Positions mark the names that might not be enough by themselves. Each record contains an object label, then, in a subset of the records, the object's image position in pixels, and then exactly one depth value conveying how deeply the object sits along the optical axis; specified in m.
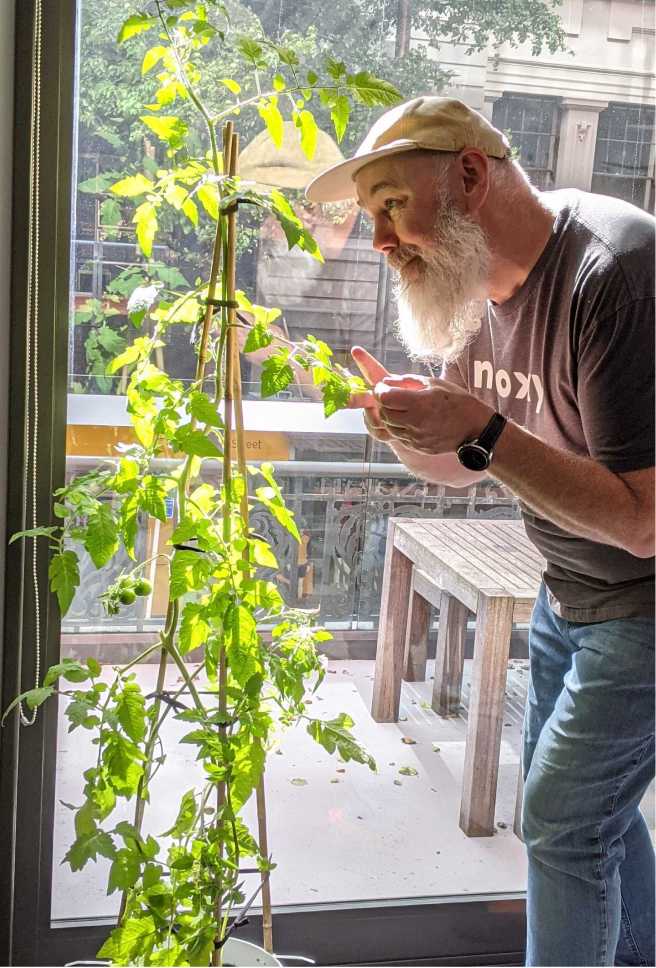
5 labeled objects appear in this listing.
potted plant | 1.60
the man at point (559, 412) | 1.52
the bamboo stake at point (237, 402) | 1.66
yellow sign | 1.96
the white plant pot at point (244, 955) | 1.84
